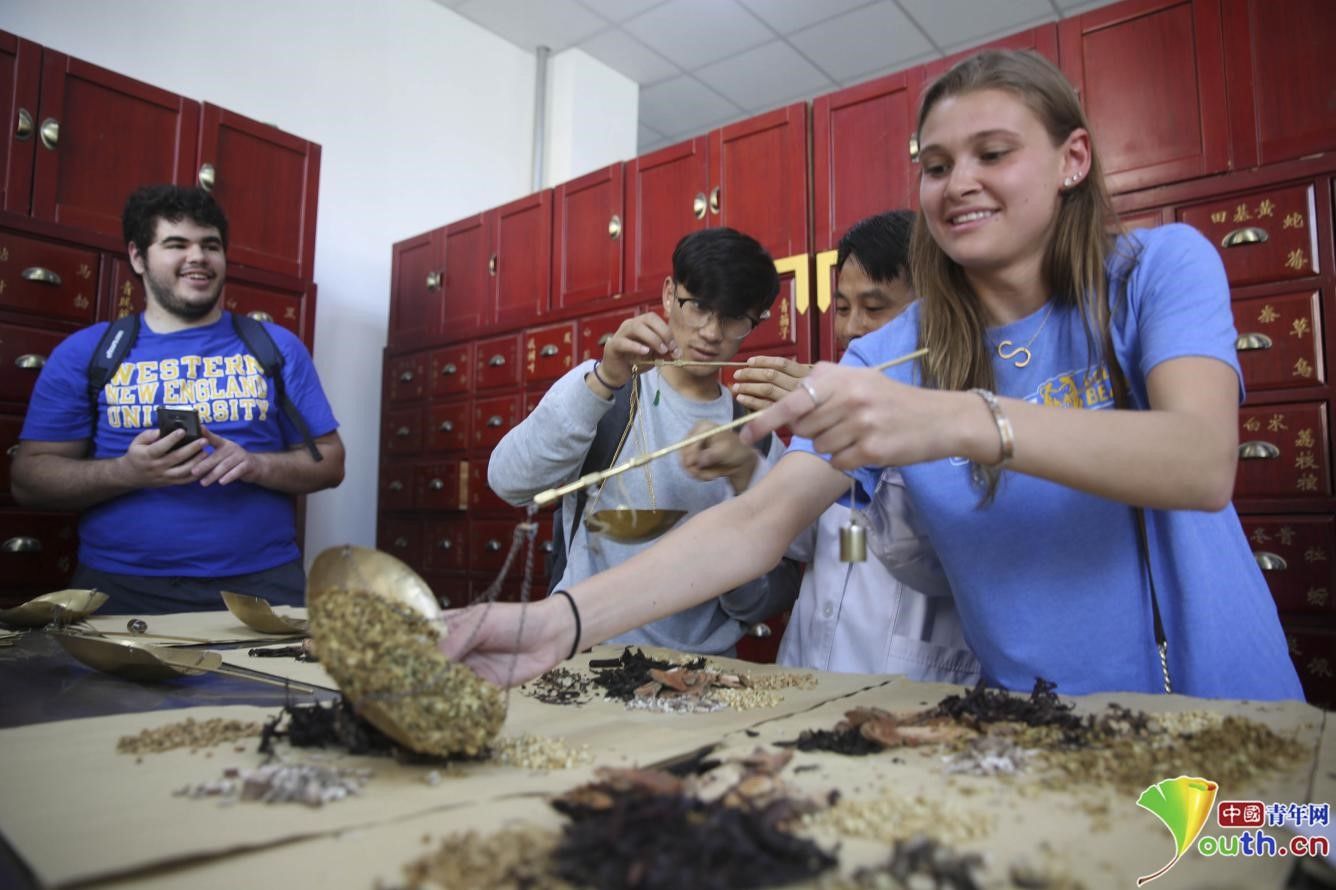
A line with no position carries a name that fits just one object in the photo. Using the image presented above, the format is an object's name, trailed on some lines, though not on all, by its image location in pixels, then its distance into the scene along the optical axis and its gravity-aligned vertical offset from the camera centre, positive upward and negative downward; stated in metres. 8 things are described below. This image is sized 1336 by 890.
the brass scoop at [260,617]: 1.77 -0.23
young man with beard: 2.48 +0.20
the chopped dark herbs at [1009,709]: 0.95 -0.23
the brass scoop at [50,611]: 1.74 -0.22
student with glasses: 1.87 +0.23
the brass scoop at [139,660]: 1.23 -0.23
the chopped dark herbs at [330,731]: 0.87 -0.23
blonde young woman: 1.07 +0.07
